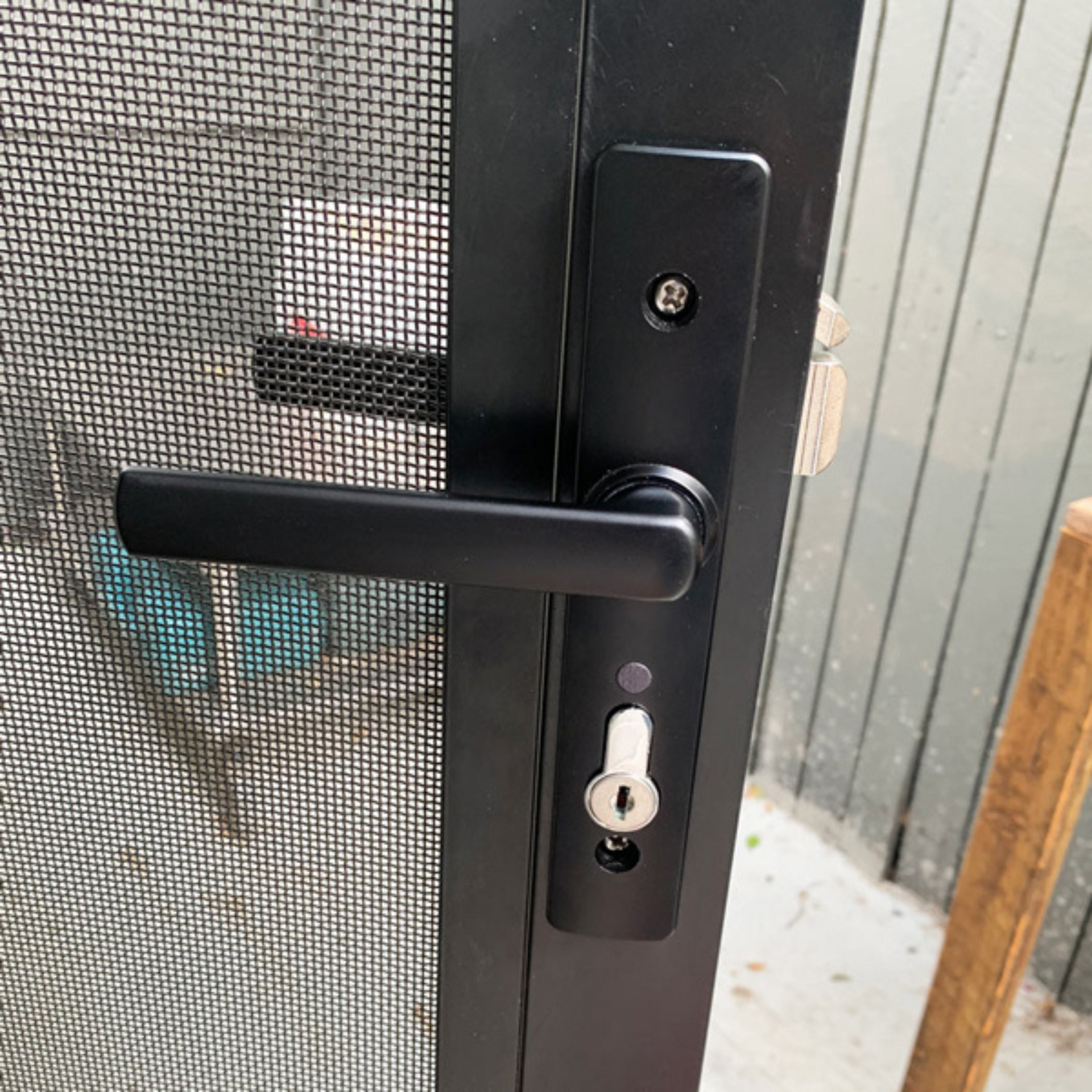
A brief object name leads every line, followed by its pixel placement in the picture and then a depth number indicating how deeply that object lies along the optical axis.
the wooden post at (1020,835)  1.01
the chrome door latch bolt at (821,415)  0.44
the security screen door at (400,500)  0.39
